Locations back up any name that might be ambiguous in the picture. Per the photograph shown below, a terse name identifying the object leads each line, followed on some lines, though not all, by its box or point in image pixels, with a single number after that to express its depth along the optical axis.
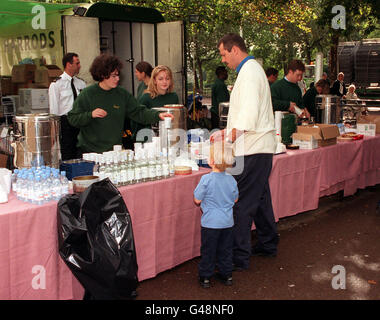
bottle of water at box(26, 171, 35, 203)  2.69
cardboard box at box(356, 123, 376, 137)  6.04
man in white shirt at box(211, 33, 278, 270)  3.27
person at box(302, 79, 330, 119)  7.28
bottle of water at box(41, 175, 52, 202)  2.71
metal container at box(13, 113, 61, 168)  3.28
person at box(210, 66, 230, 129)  8.95
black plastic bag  2.57
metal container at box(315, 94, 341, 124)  6.33
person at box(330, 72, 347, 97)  13.30
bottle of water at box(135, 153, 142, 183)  3.26
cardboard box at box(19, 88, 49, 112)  7.50
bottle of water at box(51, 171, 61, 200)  2.77
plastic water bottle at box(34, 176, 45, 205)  2.68
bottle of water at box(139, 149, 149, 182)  3.30
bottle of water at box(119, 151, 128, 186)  3.17
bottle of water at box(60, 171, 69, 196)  2.83
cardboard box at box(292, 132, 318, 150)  4.89
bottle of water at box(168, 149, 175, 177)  3.51
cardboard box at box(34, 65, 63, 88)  7.99
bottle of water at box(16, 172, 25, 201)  2.76
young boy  3.16
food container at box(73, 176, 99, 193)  2.87
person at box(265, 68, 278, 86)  7.71
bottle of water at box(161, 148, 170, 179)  3.44
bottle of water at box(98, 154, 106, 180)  3.09
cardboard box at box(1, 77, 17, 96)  9.09
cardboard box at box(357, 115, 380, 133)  6.29
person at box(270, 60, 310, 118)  5.62
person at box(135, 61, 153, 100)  5.80
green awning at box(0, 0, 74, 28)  7.23
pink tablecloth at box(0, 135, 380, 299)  2.59
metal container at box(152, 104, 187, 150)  4.00
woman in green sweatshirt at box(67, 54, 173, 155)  3.72
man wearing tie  5.48
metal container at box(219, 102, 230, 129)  5.75
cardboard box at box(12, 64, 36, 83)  8.59
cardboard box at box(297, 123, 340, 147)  5.01
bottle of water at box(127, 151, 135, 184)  3.22
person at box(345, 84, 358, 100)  14.18
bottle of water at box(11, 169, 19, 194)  2.90
